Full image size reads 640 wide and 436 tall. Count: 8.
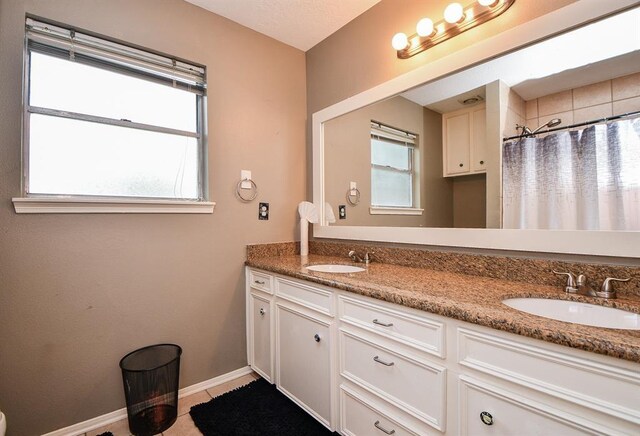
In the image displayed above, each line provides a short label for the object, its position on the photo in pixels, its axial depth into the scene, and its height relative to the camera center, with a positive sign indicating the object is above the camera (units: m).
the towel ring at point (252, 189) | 2.02 +0.22
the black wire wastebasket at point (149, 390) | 1.48 -0.86
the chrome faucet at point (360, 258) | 1.85 -0.23
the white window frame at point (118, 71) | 1.42 +0.85
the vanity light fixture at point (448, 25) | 1.31 +0.95
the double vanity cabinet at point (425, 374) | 0.70 -0.48
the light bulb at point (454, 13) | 1.38 +0.97
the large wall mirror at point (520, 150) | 1.04 +0.31
